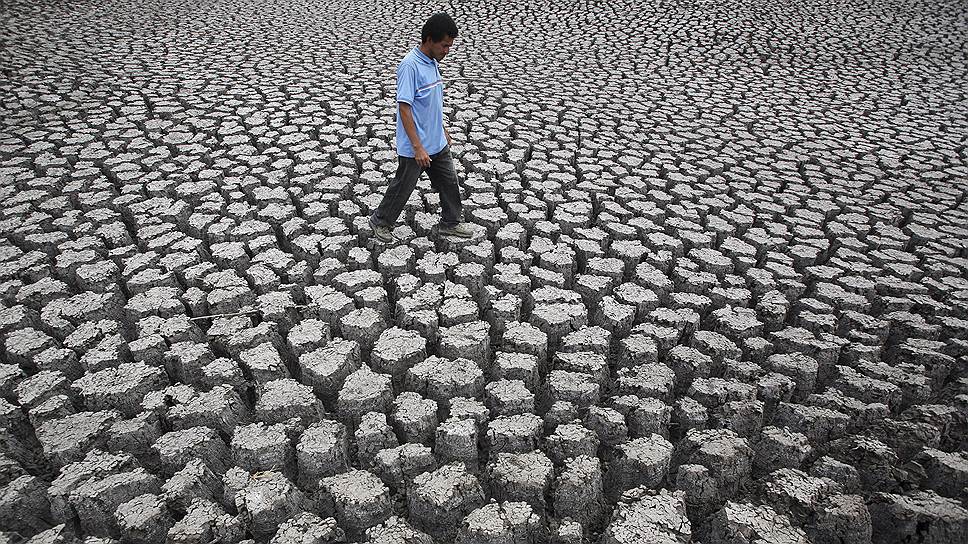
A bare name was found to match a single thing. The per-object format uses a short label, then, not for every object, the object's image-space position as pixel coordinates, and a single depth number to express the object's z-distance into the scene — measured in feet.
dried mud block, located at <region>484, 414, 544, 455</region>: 6.43
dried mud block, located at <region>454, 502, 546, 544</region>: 5.42
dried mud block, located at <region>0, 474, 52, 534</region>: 5.61
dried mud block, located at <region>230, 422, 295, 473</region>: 6.20
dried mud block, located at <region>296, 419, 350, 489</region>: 6.16
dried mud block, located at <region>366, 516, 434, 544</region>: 5.44
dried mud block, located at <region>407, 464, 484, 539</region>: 5.75
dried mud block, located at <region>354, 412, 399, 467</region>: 6.39
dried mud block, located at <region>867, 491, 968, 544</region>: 5.65
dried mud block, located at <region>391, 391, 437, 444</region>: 6.55
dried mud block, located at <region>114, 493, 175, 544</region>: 5.45
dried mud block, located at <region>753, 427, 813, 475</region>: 6.46
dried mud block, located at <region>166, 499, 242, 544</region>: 5.38
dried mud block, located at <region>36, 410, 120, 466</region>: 6.19
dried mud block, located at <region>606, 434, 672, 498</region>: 6.21
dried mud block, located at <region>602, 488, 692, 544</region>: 5.46
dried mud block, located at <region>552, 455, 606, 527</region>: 5.94
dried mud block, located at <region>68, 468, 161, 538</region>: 5.62
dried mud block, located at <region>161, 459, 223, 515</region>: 5.74
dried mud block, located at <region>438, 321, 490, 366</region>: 7.64
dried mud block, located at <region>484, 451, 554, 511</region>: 5.97
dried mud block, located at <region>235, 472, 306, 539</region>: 5.60
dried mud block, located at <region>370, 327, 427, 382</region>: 7.43
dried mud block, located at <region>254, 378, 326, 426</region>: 6.69
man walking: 9.11
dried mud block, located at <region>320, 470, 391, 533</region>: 5.68
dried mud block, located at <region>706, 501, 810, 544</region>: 5.51
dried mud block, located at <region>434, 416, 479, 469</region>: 6.39
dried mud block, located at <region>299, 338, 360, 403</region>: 7.16
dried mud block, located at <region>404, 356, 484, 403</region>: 7.07
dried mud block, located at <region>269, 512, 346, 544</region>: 5.40
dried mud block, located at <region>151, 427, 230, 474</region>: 6.16
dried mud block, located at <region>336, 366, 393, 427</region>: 6.81
